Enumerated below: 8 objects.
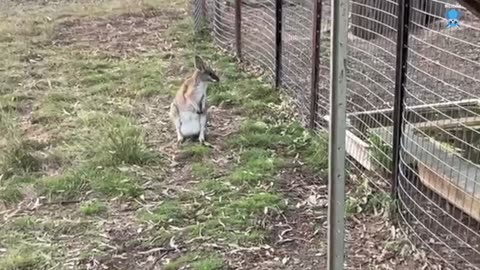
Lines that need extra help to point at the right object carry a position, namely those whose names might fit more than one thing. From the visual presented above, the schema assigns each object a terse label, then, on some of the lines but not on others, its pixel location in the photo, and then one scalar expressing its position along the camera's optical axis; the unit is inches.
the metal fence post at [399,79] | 148.8
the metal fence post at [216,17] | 339.9
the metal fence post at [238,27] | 294.9
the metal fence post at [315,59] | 205.0
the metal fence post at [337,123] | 75.4
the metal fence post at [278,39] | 247.3
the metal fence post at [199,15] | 361.4
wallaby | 212.8
